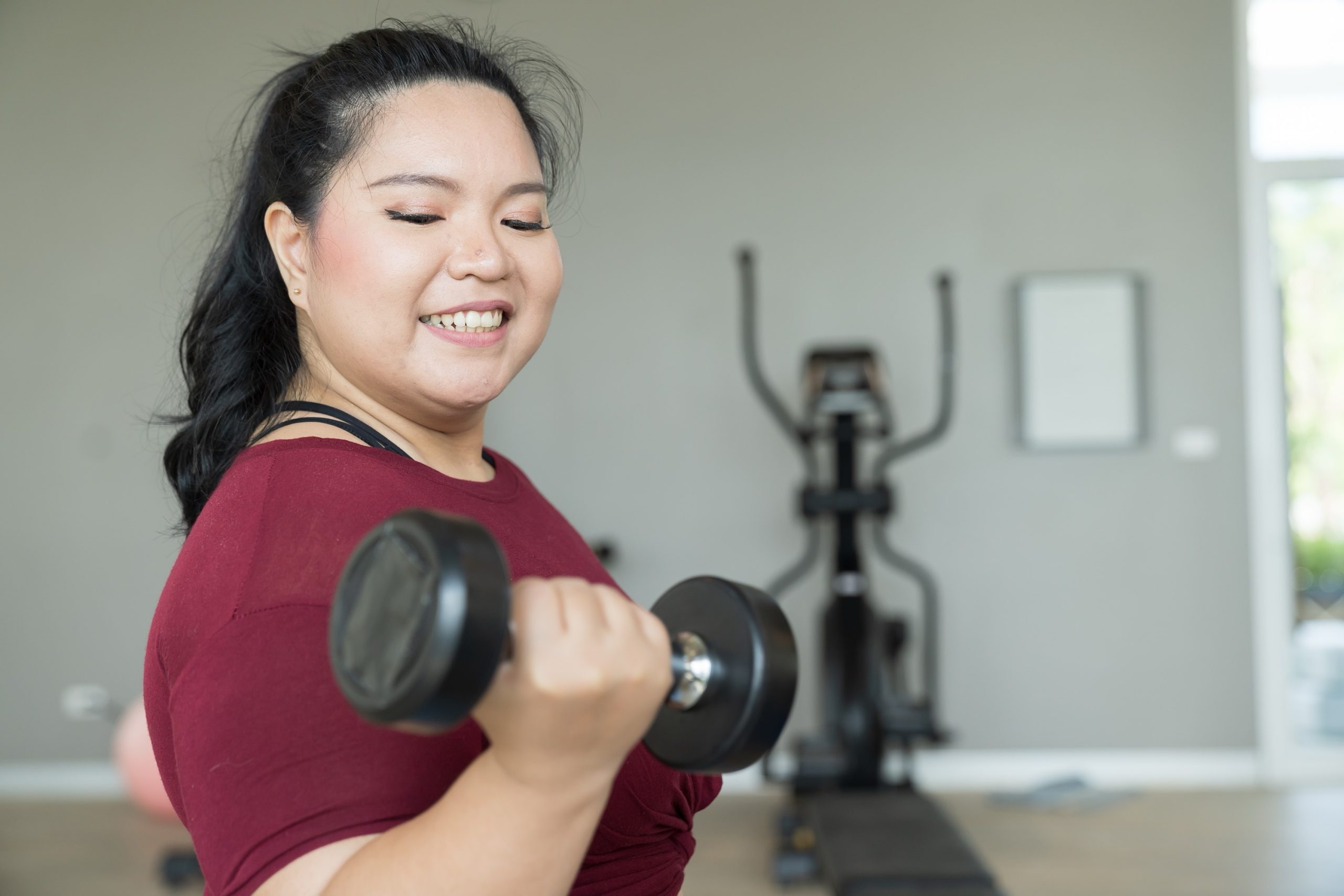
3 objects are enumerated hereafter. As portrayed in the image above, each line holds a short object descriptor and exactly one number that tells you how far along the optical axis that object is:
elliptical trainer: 3.06
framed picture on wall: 3.71
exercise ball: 2.72
